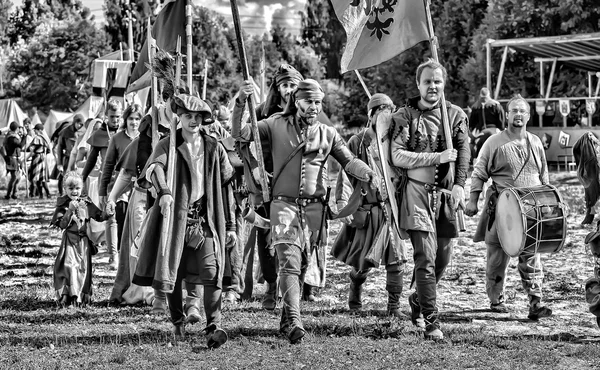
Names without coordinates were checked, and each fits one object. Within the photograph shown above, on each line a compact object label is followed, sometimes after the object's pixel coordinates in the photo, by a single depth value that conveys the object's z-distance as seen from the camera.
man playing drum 17.63
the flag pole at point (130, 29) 38.96
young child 18.51
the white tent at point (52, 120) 78.71
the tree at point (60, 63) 104.21
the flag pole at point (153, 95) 17.51
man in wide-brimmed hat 14.56
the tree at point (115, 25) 108.98
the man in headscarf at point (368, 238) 17.51
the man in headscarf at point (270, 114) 17.92
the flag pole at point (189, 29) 18.14
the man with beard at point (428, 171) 15.30
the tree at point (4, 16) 123.19
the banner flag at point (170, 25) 19.27
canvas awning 47.76
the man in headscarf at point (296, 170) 15.18
